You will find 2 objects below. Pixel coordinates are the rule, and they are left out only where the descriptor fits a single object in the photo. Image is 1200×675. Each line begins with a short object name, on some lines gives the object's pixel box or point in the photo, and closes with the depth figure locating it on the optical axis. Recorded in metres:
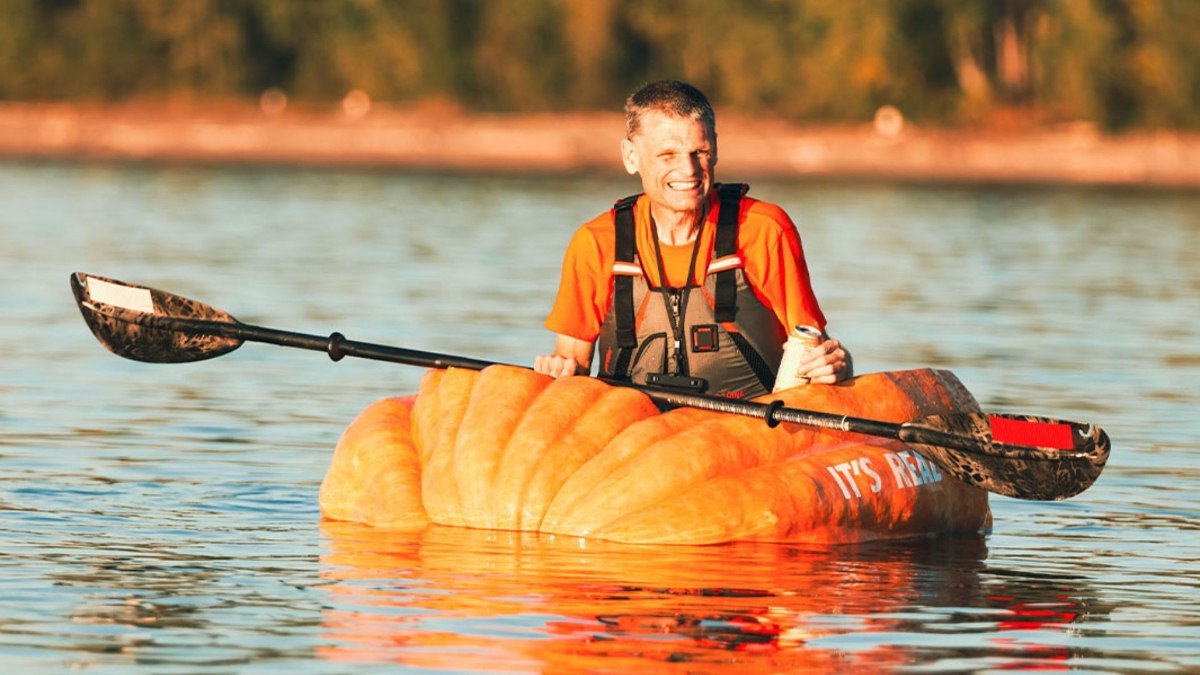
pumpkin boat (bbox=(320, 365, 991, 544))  19.66
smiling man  20.34
